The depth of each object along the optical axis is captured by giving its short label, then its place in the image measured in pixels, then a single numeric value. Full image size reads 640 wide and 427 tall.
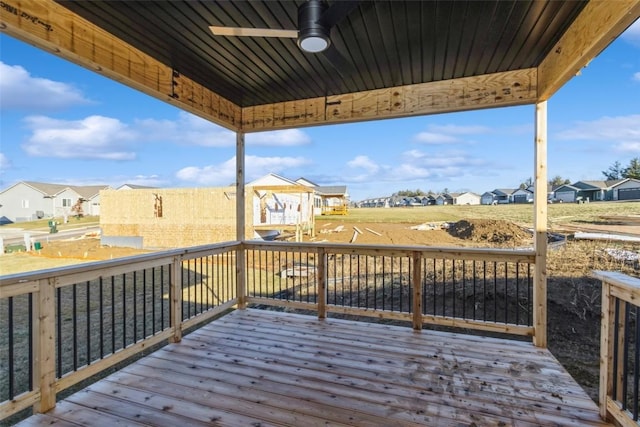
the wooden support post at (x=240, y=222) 4.34
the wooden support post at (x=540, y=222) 3.11
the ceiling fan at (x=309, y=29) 1.91
